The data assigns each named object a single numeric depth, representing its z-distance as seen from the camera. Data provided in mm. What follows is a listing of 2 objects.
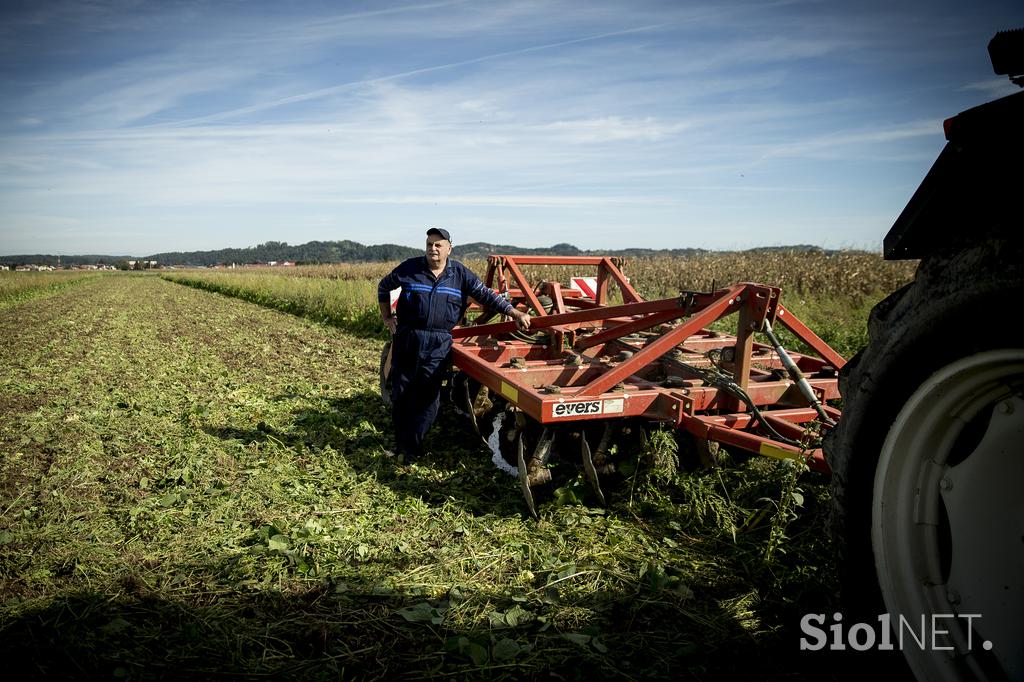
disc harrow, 3582
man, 4883
